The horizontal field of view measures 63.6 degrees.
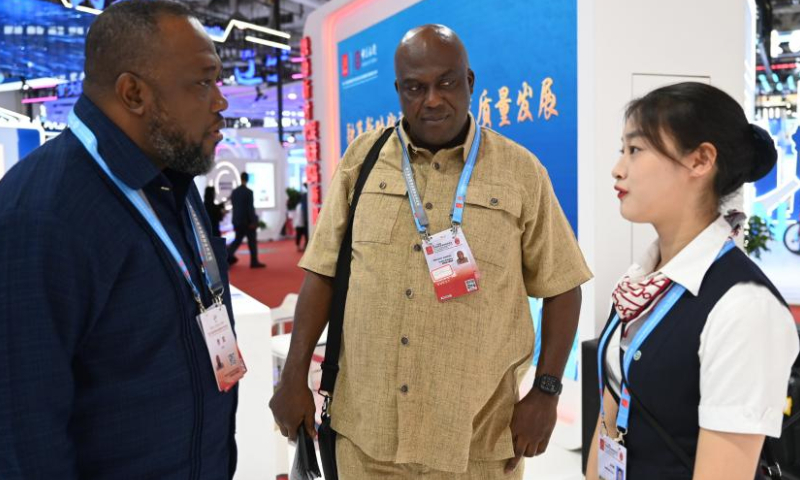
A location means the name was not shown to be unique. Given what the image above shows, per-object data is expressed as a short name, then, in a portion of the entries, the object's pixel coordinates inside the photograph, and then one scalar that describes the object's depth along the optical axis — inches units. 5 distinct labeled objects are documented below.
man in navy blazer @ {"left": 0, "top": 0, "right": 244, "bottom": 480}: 38.6
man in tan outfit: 61.6
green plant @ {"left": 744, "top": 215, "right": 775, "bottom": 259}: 297.9
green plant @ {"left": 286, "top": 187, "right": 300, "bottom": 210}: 671.1
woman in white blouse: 43.5
